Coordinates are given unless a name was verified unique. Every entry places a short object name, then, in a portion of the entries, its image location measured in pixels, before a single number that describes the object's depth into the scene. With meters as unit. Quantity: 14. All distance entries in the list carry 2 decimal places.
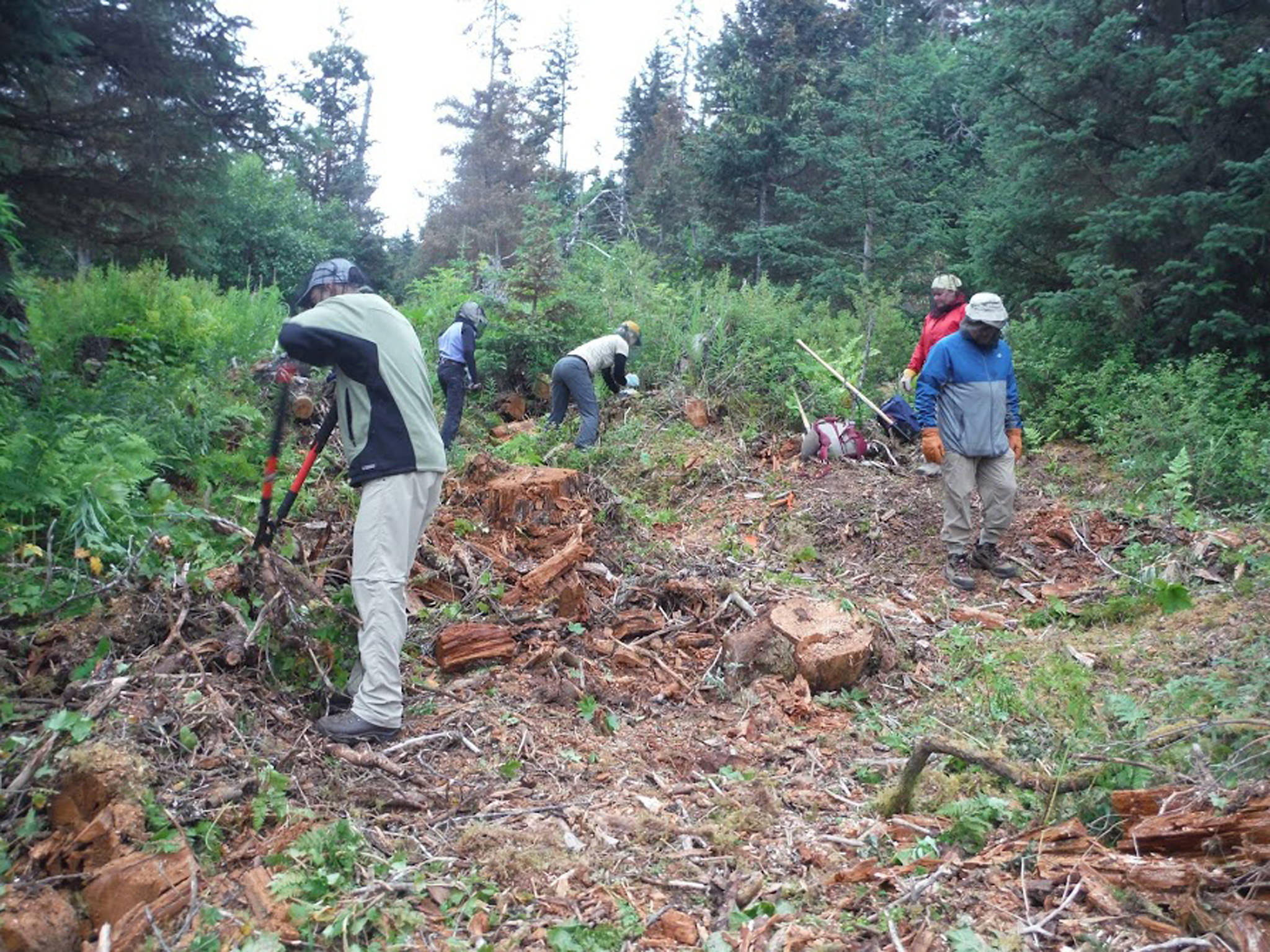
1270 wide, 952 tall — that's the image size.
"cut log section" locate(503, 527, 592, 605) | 6.01
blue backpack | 10.17
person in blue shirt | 9.70
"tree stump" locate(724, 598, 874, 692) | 5.16
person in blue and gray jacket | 6.93
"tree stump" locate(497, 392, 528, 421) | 12.55
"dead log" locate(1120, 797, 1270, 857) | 2.71
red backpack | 9.95
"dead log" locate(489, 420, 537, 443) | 11.17
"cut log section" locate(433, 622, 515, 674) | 5.22
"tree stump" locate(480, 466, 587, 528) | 7.06
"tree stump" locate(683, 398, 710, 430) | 11.17
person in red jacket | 8.33
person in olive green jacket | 4.23
